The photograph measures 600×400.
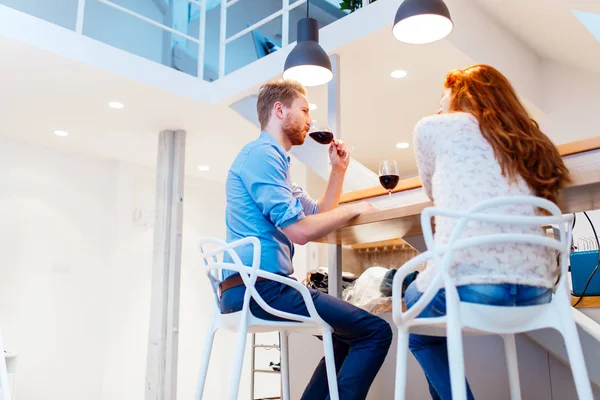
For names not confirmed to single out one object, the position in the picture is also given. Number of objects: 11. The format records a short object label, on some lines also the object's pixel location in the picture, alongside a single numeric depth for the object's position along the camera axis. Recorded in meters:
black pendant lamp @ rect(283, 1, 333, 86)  2.84
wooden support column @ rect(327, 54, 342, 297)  3.48
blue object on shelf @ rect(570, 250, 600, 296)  1.91
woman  1.15
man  1.45
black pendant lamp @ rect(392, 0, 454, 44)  2.47
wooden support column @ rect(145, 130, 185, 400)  4.46
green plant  4.00
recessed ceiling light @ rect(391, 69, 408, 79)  3.95
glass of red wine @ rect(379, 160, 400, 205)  1.83
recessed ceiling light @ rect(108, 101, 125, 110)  4.35
